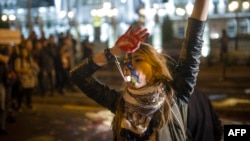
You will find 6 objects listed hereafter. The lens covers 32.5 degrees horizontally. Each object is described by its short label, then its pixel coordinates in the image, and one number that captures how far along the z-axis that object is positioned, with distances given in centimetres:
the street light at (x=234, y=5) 3120
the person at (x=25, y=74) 1110
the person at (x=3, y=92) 849
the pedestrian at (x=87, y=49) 1595
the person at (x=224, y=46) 1801
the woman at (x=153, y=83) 239
